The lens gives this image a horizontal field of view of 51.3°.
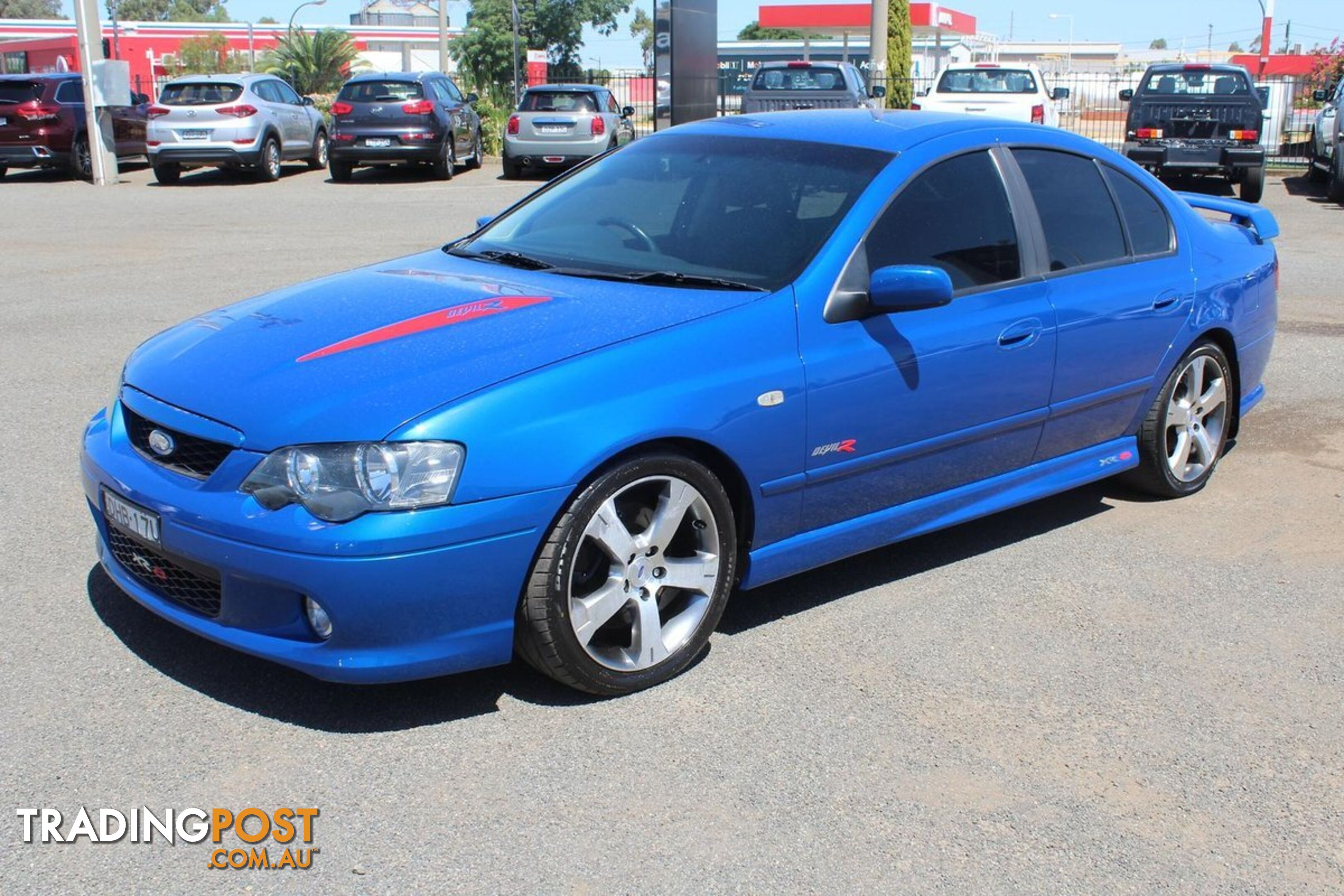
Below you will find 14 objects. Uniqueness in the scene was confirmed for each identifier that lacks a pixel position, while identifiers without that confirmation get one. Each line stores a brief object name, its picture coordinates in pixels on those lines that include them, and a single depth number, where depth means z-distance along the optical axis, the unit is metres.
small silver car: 21.91
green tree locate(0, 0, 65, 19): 143.00
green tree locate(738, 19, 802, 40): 103.75
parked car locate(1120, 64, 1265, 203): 17.83
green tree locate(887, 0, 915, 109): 35.84
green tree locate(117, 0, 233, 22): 134.38
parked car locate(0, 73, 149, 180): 20.86
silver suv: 20.55
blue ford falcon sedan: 3.50
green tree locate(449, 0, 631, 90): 68.81
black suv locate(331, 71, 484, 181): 21.20
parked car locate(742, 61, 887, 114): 23.36
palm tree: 53.06
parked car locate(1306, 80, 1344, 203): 18.86
